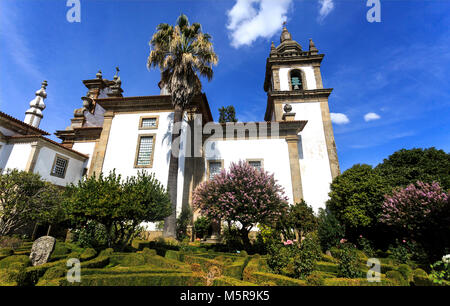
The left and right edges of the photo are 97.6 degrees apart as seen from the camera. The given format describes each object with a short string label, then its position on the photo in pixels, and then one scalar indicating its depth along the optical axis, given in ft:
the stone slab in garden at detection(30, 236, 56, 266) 22.07
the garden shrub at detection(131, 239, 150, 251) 35.33
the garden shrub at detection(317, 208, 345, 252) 44.55
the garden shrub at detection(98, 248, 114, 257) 25.10
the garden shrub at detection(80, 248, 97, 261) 23.12
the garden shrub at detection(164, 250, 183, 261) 28.43
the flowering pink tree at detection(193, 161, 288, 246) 36.60
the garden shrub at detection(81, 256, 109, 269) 19.91
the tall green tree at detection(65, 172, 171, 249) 27.43
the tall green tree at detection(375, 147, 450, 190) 54.09
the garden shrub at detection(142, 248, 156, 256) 26.01
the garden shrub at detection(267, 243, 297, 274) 22.58
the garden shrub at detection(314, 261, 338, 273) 25.26
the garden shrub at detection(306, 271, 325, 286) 16.33
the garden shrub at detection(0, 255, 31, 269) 19.91
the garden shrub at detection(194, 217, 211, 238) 49.16
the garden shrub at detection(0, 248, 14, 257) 24.33
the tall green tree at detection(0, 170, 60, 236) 36.10
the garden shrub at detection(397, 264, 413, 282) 22.44
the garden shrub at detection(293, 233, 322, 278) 19.80
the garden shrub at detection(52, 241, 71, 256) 27.25
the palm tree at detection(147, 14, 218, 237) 45.44
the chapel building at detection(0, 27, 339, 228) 54.13
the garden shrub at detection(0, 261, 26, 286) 14.22
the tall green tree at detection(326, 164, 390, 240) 42.96
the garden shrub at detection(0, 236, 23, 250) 36.17
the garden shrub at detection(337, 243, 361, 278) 20.68
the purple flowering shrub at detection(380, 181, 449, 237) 30.89
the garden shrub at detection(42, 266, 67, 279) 16.94
